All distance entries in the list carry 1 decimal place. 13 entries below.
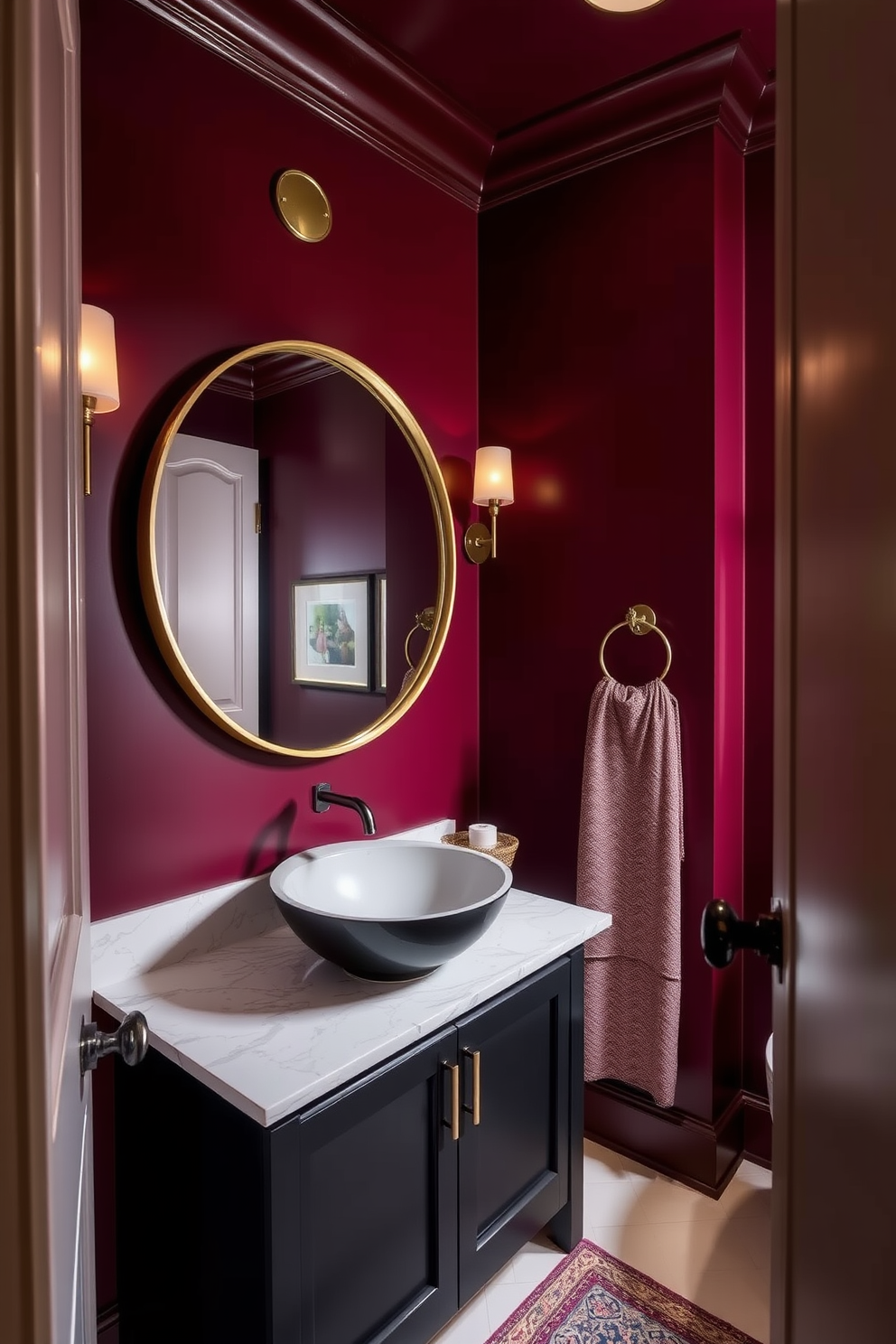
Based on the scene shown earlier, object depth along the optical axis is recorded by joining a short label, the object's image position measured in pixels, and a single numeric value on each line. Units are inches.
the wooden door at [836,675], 17.3
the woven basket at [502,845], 76.5
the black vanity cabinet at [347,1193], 44.3
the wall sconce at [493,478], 81.7
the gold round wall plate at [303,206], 67.1
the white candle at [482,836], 75.5
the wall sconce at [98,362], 50.4
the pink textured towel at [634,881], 75.5
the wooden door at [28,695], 14.7
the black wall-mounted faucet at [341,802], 65.1
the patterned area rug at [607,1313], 59.3
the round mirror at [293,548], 60.2
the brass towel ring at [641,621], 78.5
